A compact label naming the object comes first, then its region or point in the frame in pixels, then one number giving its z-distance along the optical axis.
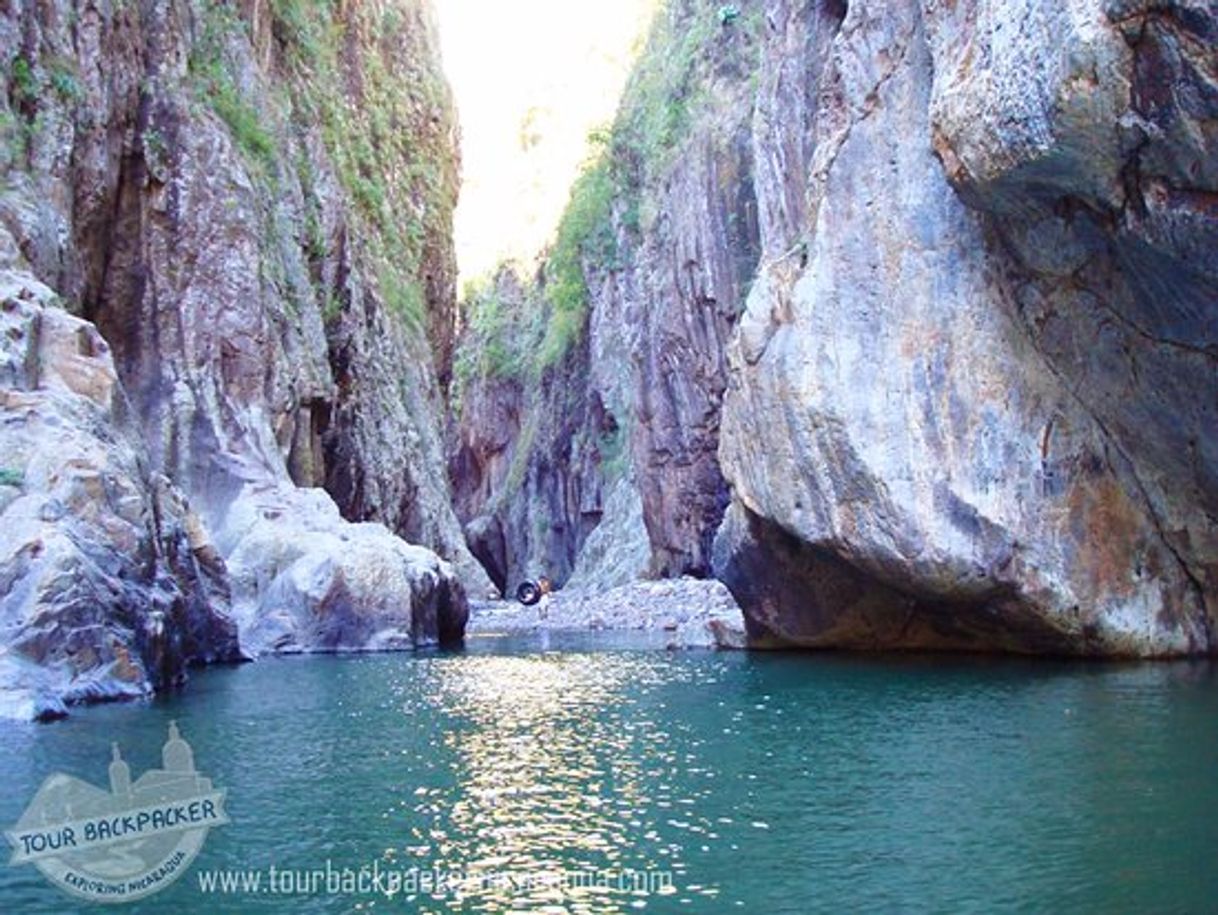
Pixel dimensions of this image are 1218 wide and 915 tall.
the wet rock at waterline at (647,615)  25.07
